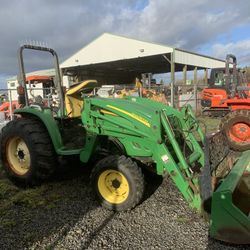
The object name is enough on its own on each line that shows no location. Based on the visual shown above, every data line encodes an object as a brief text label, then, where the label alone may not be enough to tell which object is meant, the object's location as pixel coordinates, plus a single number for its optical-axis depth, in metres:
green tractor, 2.68
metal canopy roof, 17.70
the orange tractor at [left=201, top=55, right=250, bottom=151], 6.01
